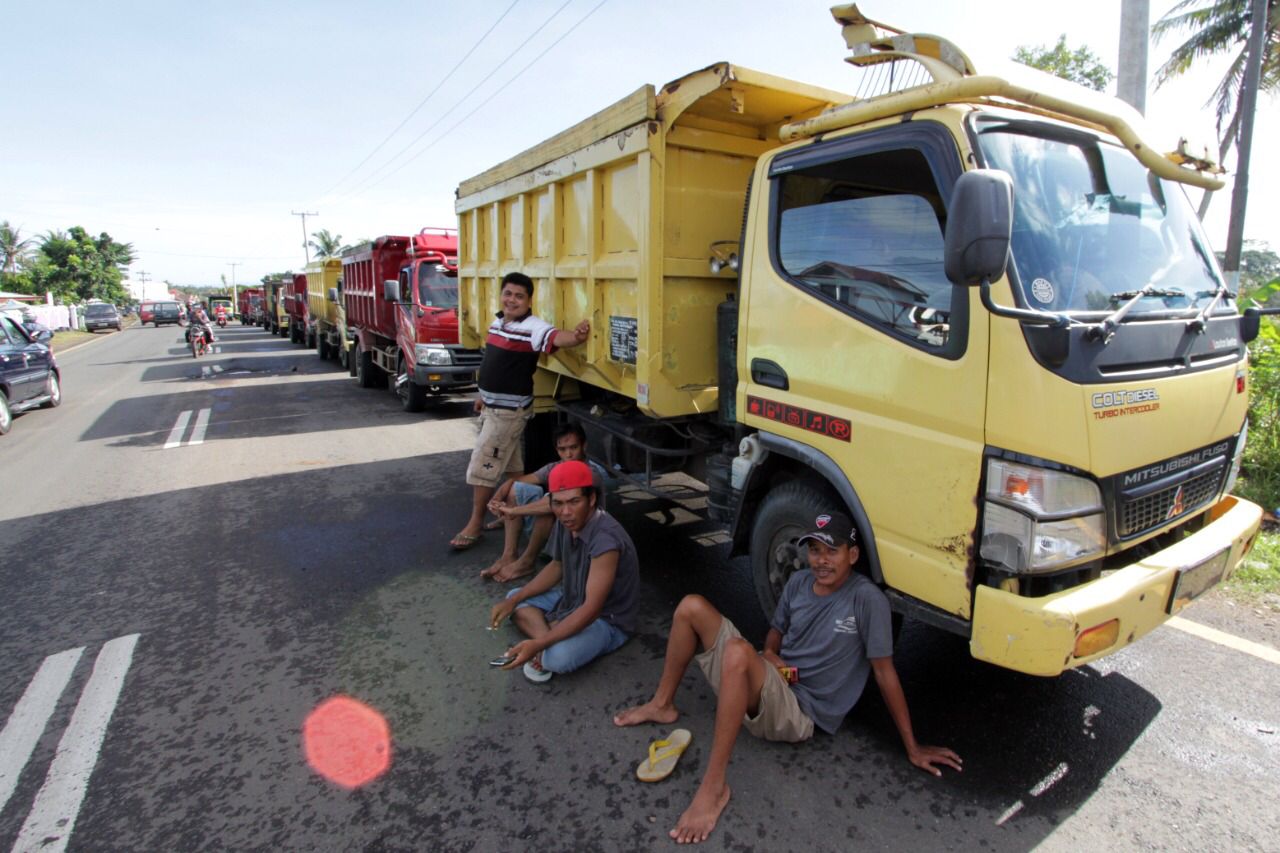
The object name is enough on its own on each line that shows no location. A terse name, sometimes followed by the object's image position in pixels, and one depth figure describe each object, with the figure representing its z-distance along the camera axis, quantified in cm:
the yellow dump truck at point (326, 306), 1732
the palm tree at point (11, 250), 5078
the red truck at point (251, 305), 4181
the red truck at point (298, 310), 2333
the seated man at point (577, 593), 320
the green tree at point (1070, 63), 1777
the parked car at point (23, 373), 962
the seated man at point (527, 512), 426
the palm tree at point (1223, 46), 1348
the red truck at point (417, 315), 1002
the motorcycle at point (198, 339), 2005
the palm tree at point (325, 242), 7069
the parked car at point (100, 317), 3706
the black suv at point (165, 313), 4311
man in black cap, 246
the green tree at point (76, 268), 4800
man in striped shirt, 481
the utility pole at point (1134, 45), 634
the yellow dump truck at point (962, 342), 222
